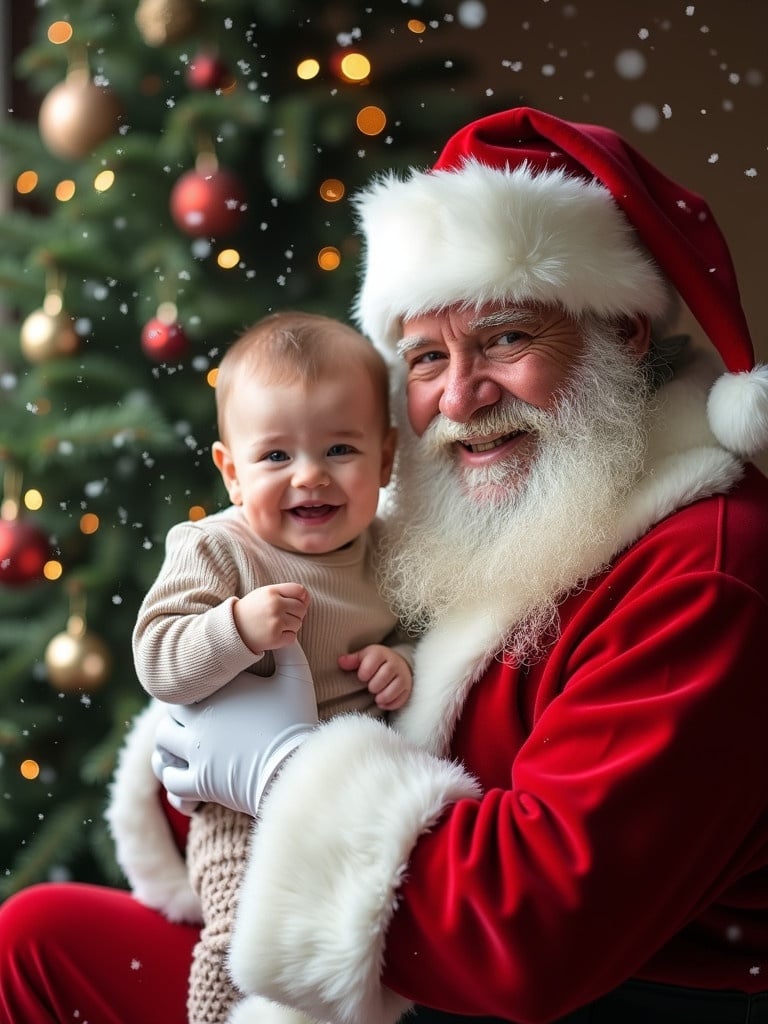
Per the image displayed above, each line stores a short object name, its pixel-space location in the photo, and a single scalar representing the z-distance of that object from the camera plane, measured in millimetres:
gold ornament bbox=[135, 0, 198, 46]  2621
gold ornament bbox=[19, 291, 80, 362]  2801
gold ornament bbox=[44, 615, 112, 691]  2777
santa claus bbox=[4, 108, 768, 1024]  1297
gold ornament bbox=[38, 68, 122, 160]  2734
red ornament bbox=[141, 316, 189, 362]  2609
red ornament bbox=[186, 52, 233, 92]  2645
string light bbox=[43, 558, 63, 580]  2943
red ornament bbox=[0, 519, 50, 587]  2844
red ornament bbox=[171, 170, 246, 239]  2566
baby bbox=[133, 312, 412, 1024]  1606
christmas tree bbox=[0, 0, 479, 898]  2633
